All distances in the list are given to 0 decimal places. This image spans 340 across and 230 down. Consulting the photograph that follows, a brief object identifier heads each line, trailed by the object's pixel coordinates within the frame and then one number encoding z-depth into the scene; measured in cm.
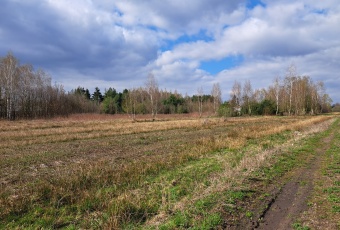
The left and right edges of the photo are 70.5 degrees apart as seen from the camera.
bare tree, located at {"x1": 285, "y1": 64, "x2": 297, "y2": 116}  7075
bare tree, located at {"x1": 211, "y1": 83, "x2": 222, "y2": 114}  8906
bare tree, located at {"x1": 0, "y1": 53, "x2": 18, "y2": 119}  4991
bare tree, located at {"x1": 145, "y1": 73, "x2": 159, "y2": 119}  6328
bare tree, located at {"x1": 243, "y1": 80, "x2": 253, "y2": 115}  7950
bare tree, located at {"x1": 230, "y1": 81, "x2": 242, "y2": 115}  8584
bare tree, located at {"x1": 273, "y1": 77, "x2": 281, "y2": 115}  7669
